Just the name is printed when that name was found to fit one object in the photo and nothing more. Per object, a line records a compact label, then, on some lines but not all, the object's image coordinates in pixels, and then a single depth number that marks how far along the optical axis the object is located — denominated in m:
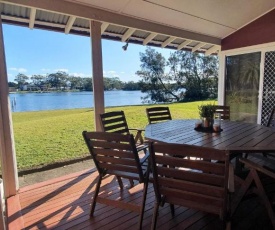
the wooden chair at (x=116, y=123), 2.80
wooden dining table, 1.89
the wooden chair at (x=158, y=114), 3.53
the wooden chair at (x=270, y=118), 3.20
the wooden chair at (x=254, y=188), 1.64
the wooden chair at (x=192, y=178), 1.30
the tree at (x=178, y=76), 10.42
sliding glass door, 4.84
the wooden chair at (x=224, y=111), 3.68
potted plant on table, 2.58
